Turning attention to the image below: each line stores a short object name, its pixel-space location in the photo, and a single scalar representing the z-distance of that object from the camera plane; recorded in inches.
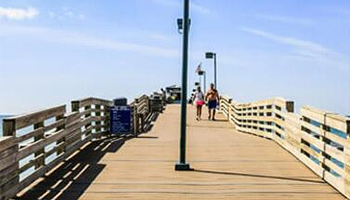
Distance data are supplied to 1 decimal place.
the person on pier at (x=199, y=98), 935.0
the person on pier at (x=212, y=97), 908.6
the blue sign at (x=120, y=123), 654.5
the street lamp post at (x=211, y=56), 1482.5
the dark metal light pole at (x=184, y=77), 400.5
